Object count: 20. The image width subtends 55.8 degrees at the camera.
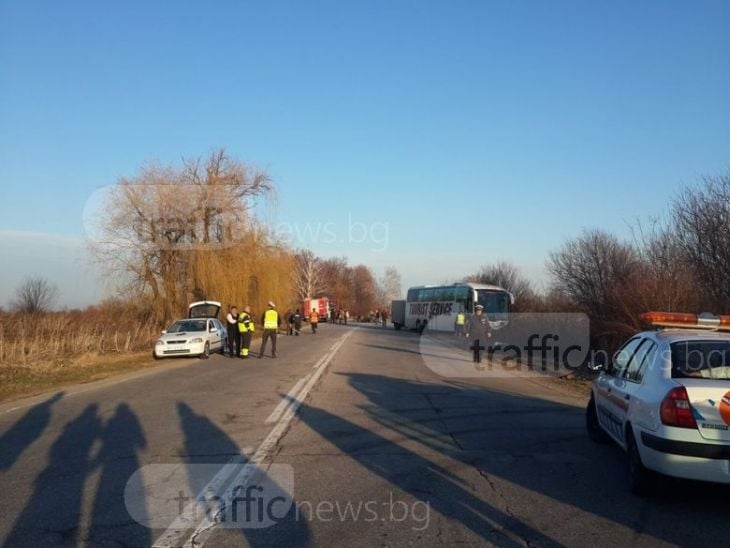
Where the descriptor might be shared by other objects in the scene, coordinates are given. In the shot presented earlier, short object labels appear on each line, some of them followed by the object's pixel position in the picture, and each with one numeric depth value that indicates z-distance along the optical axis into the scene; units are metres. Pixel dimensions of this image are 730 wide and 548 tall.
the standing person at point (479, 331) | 22.55
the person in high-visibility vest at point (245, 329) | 22.97
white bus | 39.00
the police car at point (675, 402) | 5.81
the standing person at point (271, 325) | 22.67
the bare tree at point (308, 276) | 102.81
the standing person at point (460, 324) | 33.53
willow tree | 35.25
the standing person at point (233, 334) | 23.72
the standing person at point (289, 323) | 45.55
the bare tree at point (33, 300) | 59.03
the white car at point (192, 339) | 22.72
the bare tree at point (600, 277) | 20.12
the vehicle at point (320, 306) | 77.69
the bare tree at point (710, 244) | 18.89
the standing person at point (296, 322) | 45.85
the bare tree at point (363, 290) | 125.88
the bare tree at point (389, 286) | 134.00
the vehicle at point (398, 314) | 59.24
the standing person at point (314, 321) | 48.31
